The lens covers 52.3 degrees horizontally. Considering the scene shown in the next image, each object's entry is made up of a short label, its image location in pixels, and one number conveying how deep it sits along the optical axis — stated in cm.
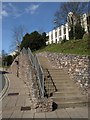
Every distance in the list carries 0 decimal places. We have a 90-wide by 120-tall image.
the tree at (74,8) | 1314
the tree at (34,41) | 1496
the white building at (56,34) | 3156
